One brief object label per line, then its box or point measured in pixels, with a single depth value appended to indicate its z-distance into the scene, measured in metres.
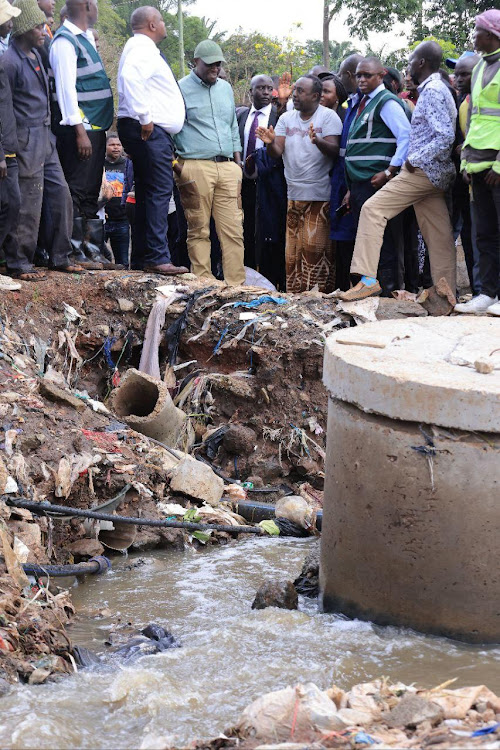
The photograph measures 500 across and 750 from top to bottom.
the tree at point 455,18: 16.53
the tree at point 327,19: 18.00
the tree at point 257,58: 21.78
